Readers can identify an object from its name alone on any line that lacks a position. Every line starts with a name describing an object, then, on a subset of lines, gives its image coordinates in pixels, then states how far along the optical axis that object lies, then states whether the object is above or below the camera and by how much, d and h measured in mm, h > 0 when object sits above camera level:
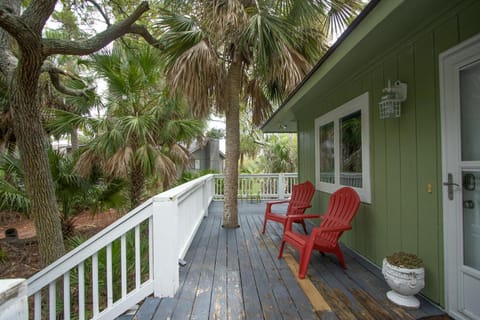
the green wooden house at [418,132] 1695 +282
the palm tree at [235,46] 3615 +1998
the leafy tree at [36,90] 2443 +883
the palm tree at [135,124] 4164 +819
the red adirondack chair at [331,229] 2473 -733
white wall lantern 2271 +631
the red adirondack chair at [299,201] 3973 -644
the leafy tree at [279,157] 10727 +362
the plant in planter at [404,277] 1883 -925
